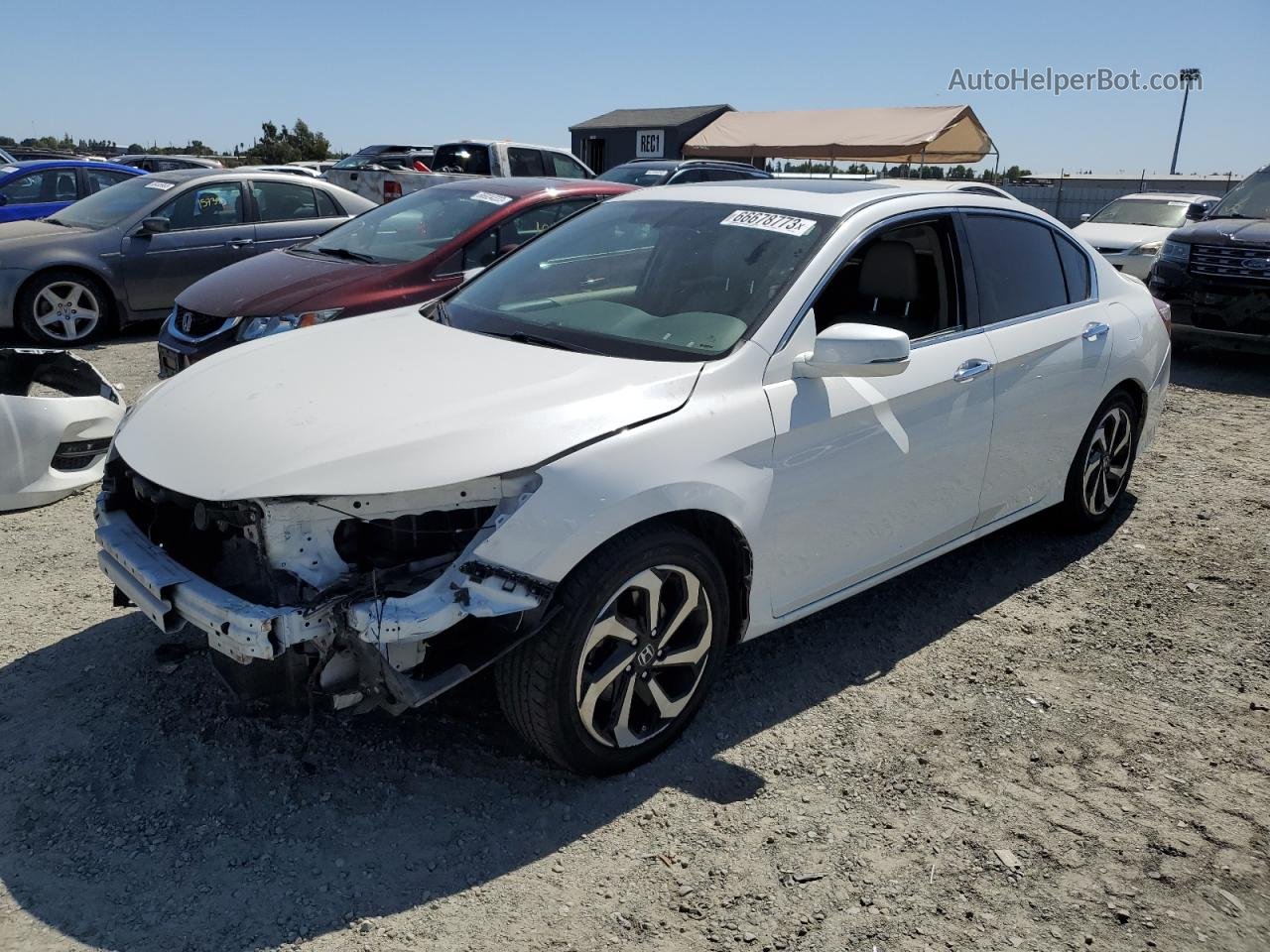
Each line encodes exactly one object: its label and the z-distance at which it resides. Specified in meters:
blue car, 11.81
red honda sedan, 6.20
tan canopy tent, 23.89
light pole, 51.12
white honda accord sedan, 2.66
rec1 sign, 36.41
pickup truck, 13.02
